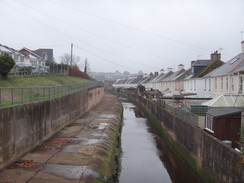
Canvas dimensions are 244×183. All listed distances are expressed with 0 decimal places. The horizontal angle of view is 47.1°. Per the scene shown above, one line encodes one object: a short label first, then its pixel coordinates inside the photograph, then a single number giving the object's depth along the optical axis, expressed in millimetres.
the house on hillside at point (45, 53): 83362
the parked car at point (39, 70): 36469
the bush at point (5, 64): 22844
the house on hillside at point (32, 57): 62725
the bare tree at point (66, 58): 127175
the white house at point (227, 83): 20062
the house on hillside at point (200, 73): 39625
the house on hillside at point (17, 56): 45962
